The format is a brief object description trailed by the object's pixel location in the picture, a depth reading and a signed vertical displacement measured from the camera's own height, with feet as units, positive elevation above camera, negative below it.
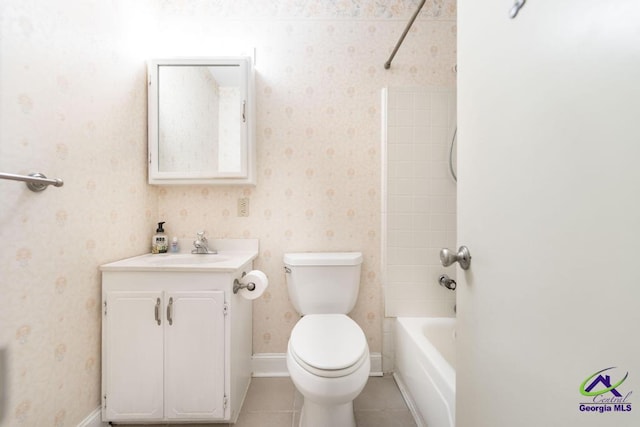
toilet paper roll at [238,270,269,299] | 4.31 -1.10
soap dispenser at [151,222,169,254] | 5.23 -0.55
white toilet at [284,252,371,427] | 3.30 -1.78
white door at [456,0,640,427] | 1.11 +0.00
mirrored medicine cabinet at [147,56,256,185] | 5.09 +1.72
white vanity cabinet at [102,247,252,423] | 3.87 -1.89
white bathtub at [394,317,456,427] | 3.39 -2.30
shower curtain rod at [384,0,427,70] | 3.85 +2.98
